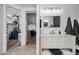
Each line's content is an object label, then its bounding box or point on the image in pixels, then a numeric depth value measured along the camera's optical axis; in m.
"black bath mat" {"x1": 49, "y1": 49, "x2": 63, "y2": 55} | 1.85
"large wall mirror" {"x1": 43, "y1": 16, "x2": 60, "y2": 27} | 1.89
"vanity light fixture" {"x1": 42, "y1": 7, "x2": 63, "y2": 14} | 1.88
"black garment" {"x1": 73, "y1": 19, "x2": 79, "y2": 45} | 1.76
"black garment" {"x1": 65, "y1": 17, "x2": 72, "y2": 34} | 1.78
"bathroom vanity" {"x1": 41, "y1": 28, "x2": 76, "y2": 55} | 1.80
